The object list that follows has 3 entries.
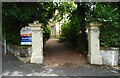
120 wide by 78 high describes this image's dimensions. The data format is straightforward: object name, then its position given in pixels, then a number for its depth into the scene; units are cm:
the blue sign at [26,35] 456
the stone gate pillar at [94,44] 439
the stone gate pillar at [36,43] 444
